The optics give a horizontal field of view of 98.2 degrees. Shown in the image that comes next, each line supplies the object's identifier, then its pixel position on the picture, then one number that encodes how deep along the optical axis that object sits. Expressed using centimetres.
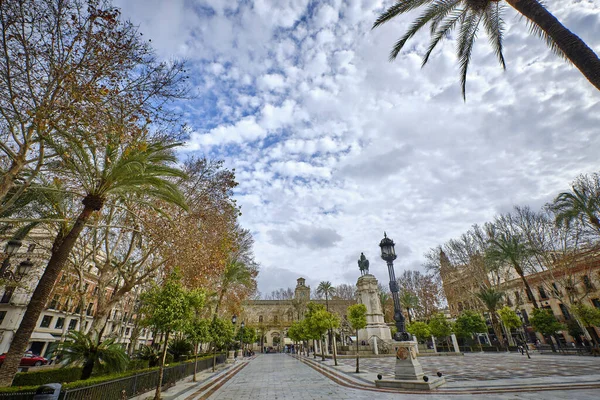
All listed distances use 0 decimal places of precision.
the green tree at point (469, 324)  3068
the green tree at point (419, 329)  2989
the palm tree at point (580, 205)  1889
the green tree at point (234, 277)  2455
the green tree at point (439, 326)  3056
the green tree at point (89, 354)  901
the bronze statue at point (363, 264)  3628
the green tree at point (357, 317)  2119
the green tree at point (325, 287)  5432
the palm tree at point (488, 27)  527
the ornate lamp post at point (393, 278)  1112
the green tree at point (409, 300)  3891
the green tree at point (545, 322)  2491
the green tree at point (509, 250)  2562
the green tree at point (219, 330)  2037
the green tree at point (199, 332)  1611
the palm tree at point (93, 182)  709
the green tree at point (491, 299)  2841
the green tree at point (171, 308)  994
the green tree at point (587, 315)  2148
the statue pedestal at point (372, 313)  2906
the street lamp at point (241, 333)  3909
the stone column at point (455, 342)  2919
